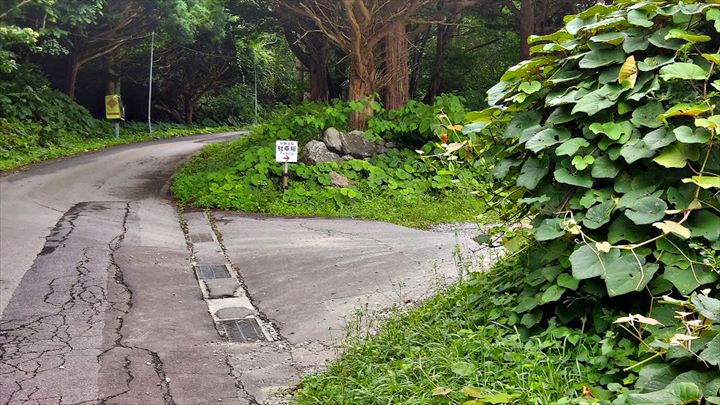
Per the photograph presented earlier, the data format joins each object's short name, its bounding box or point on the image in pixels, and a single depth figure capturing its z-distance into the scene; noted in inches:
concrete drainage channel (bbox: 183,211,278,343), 211.8
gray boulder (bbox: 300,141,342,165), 514.9
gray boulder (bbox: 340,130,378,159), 526.9
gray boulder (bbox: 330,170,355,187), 495.5
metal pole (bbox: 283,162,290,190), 484.0
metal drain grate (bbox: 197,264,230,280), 282.0
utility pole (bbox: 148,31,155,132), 1002.7
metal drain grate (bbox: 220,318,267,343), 205.5
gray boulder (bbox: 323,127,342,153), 524.7
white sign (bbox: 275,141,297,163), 476.7
